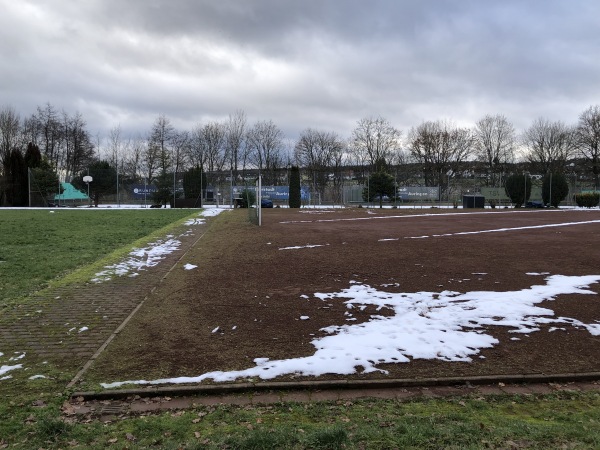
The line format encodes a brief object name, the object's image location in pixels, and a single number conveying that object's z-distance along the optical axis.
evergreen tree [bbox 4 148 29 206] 42.91
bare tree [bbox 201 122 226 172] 70.19
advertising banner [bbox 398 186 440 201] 52.06
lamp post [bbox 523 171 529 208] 44.72
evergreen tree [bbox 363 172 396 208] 45.53
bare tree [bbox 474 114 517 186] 69.88
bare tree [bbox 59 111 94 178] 62.69
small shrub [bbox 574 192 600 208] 43.56
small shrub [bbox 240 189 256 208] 35.87
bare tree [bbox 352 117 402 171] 72.19
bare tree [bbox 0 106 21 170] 55.63
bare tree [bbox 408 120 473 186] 70.44
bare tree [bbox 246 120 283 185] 71.19
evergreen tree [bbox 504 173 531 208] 44.84
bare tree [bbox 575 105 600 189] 59.44
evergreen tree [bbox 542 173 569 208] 43.91
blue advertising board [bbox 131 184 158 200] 46.12
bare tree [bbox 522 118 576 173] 63.22
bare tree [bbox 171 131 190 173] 65.93
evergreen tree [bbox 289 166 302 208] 43.69
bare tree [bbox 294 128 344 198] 72.25
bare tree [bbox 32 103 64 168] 60.84
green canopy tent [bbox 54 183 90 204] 43.91
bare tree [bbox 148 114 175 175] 61.78
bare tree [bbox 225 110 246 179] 70.44
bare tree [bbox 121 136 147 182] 63.84
